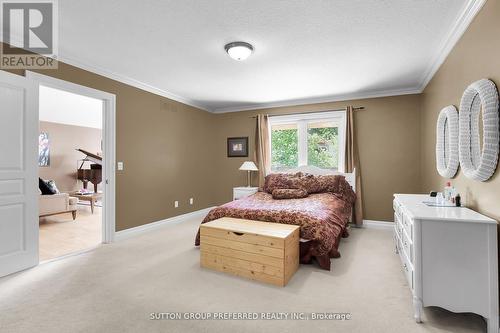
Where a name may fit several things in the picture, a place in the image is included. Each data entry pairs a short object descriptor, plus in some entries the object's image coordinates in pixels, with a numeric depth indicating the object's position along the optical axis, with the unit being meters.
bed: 2.73
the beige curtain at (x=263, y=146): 5.32
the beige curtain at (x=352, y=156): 4.51
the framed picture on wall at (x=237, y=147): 5.60
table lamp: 5.07
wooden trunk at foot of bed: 2.37
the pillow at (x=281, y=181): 4.42
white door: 2.52
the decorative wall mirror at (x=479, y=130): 1.77
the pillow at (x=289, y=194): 3.99
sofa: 4.59
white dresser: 1.66
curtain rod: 4.58
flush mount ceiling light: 2.69
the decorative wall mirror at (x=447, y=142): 2.48
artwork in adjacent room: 6.86
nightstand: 4.96
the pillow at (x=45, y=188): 4.80
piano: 7.03
